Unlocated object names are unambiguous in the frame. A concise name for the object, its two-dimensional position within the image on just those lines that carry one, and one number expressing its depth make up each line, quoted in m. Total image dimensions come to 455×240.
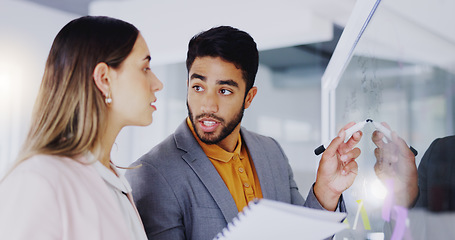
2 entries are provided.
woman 0.73
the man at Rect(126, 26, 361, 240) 1.17
